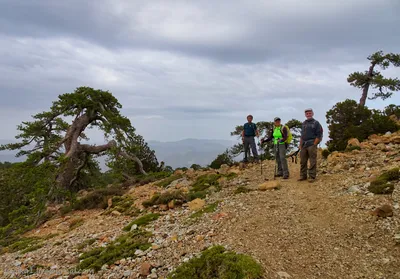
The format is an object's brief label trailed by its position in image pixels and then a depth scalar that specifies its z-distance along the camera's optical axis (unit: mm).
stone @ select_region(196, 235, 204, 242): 6594
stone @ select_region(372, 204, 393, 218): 6309
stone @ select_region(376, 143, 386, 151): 12053
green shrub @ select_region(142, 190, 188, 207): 10491
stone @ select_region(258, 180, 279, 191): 9570
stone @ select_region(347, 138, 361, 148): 13697
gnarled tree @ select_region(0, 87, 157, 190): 15875
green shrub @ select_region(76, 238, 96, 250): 8441
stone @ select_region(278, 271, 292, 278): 4777
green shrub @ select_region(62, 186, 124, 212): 13805
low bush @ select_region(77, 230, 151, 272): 6840
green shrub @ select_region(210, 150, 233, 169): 19981
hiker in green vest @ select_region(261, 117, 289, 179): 10844
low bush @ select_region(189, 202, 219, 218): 8424
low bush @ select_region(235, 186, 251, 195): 9867
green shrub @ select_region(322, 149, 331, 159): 14352
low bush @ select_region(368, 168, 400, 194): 7462
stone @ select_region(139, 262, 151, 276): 5730
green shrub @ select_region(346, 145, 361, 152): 12948
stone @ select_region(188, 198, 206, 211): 9256
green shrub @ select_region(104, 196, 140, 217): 10975
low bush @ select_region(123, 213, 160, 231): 9032
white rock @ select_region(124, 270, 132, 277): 5922
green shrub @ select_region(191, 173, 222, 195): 11714
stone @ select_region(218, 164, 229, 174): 14492
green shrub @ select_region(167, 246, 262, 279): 4754
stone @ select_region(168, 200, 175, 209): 10227
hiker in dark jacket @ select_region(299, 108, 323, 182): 9891
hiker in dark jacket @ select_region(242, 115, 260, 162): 13612
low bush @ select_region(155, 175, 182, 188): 14275
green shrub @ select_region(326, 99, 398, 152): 15492
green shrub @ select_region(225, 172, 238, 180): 12803
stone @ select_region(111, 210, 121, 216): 11158
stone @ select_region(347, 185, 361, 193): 8080
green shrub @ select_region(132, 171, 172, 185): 16531
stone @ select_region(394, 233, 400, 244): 5449
